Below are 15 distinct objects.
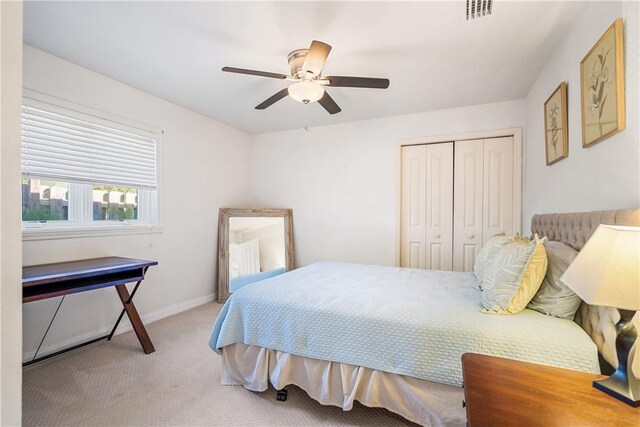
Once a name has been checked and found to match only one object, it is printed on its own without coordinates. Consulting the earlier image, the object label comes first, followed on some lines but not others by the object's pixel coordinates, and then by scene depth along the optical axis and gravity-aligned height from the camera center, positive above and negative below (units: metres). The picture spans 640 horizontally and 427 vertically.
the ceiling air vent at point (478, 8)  1.69 +1.23
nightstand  0.81 -0.56
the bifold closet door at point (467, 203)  3.36 +0.13
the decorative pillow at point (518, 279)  1.50 -0.34
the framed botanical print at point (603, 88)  1.32 +0.64
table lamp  0.85 -0.21
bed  1.34 -0.65
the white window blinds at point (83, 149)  2.29 +0.57
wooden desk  1.87 -0.50
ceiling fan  1.90 +0.94
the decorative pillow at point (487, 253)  2.07 -0.30
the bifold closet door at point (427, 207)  3.51 +0.08
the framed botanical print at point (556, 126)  1.98 +0.66
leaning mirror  3.95 -0.47
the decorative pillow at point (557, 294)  1.46 -0.41
